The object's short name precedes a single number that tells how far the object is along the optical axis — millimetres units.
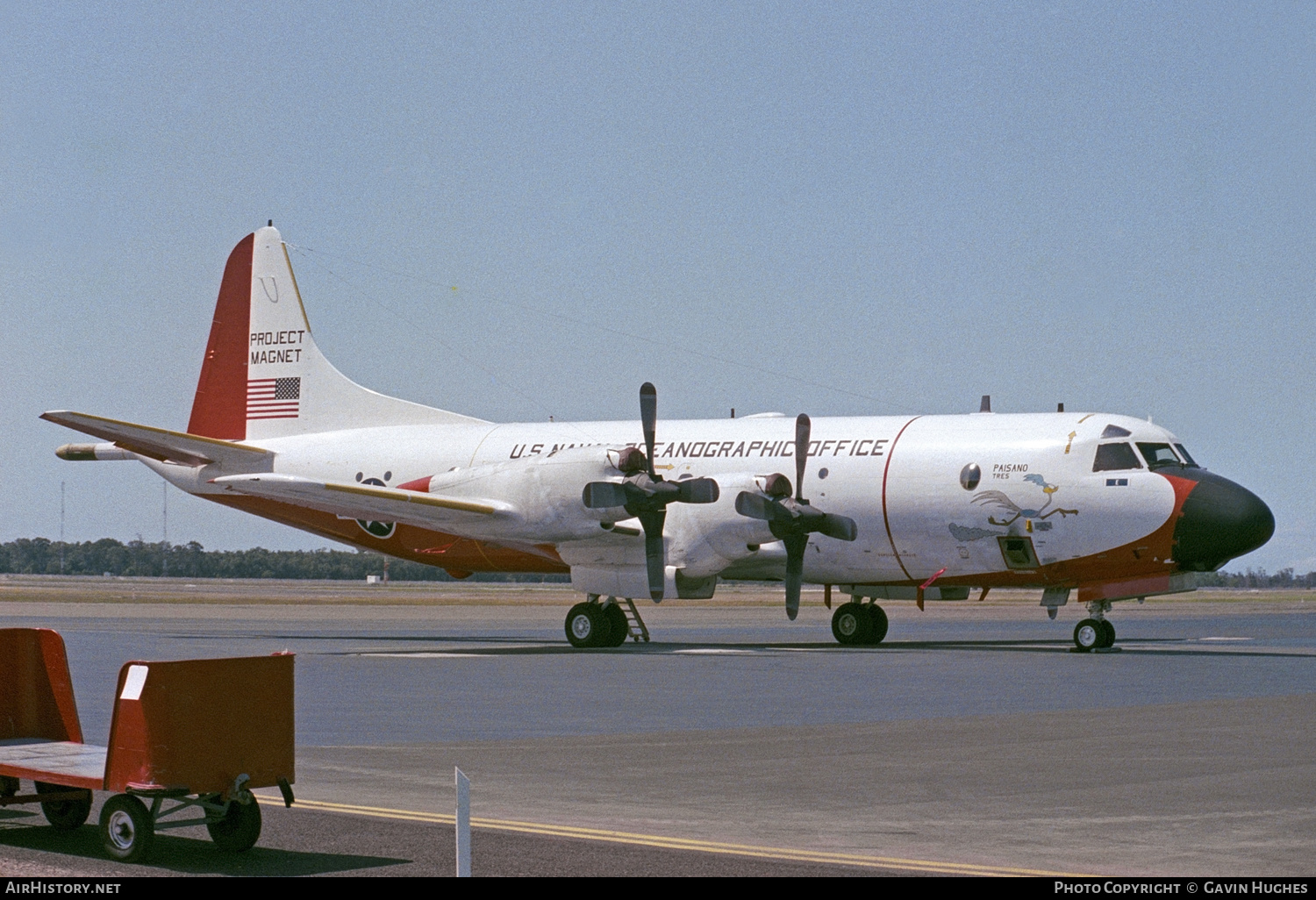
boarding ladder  34512
